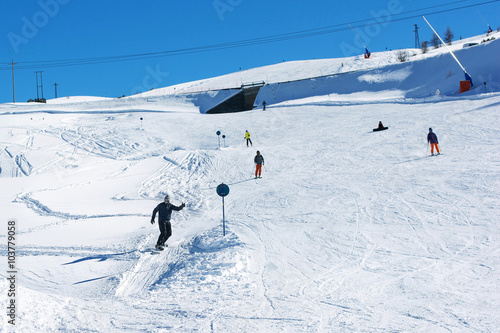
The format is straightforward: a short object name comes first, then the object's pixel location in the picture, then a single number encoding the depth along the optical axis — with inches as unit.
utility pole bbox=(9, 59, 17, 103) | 2487.9
